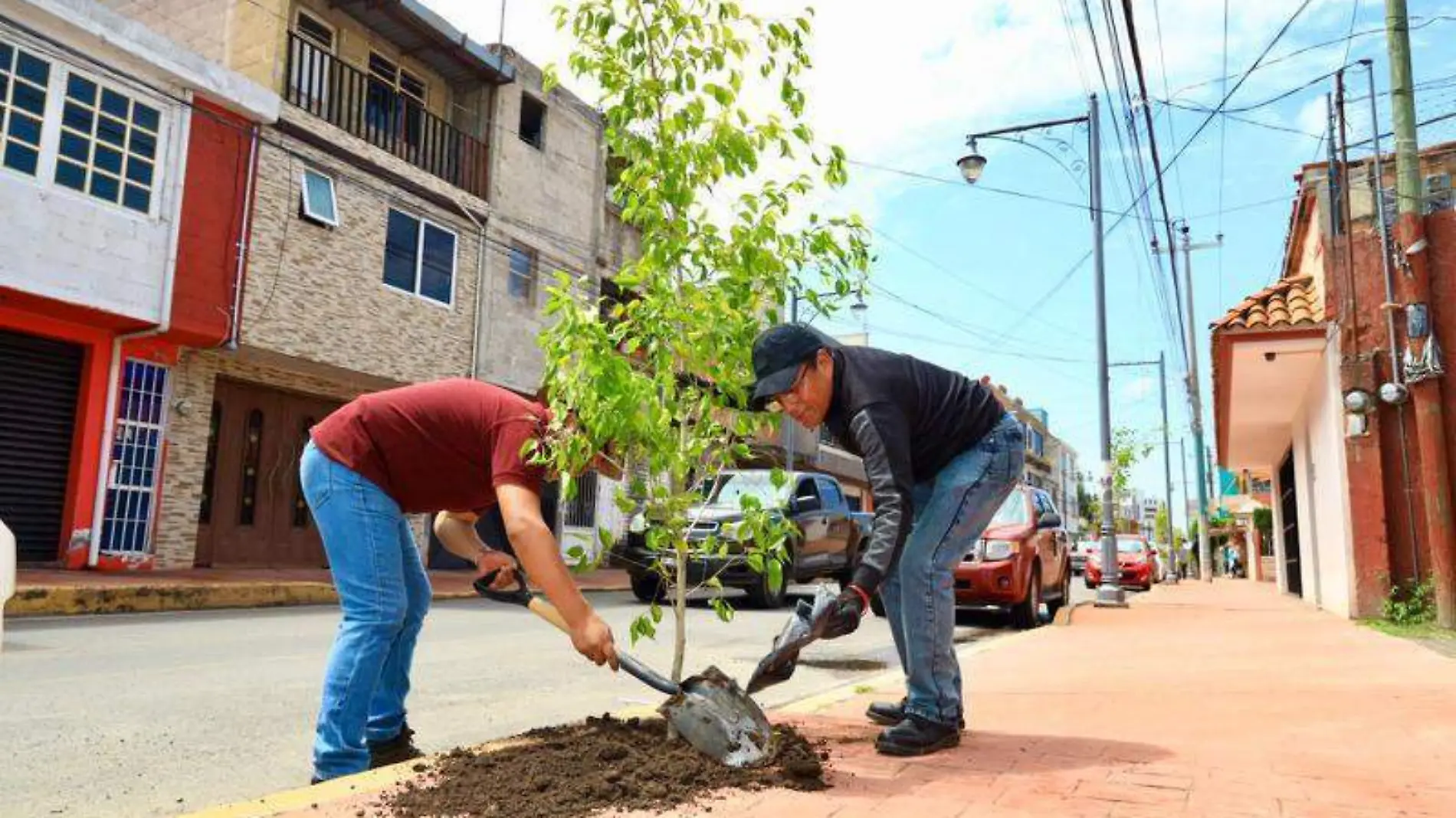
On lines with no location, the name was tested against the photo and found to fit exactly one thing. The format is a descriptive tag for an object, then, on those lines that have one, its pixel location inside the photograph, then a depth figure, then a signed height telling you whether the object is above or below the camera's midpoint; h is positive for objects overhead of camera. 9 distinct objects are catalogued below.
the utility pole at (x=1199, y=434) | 30.23 +3.82
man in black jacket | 3.18 +0.28
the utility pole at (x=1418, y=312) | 8.44 +2.12
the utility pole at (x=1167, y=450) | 40.12 +4.41
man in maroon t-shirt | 2.96 +0.15
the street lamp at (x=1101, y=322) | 14.09 +3.44
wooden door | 14.30 +0.71
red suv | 10.02 -0.14
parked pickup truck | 11.50 +0.11
